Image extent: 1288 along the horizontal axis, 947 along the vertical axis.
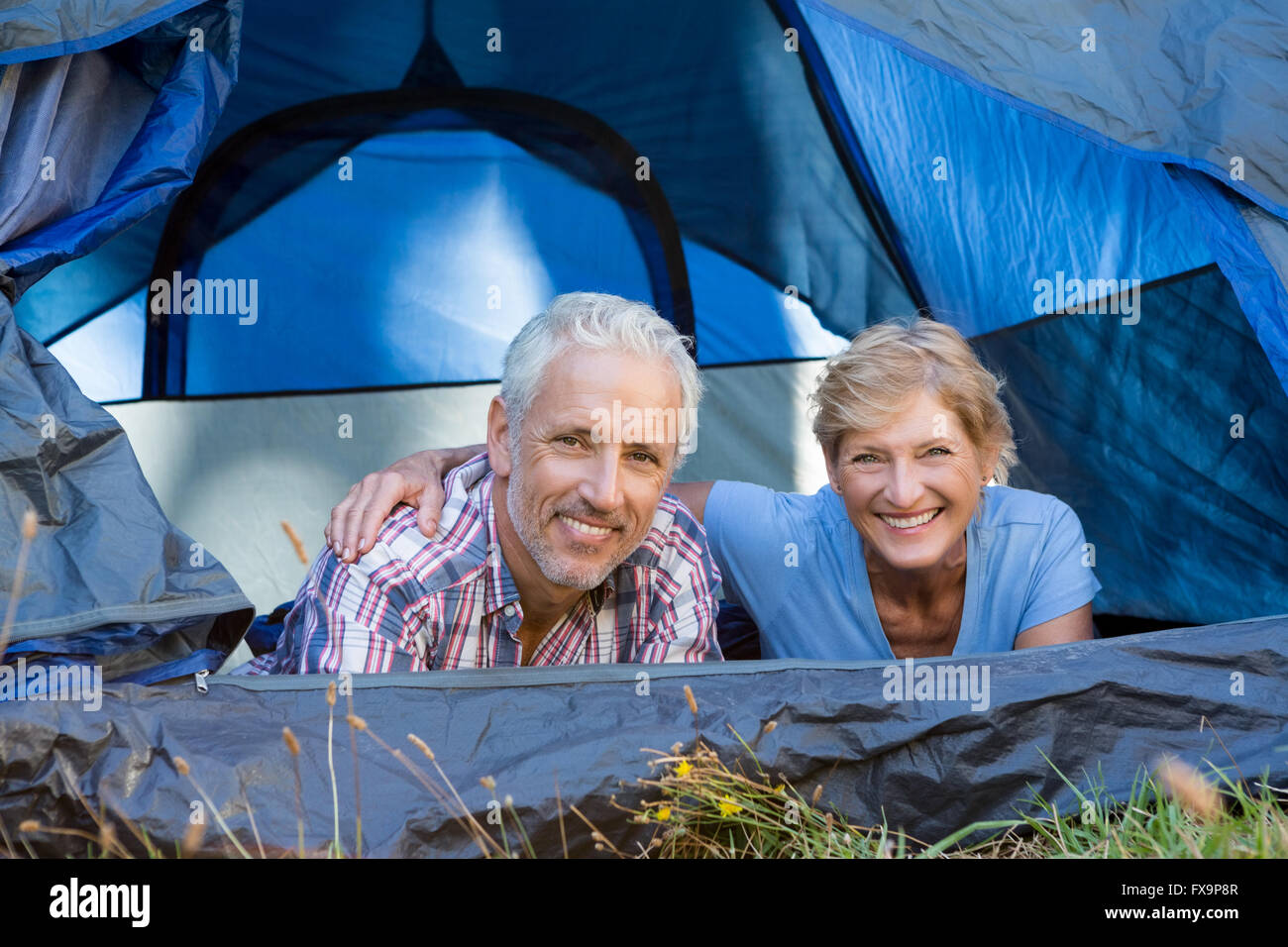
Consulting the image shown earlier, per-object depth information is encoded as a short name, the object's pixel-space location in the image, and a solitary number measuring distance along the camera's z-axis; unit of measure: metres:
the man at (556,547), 1.64
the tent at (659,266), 2.35
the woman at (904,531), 1.88
